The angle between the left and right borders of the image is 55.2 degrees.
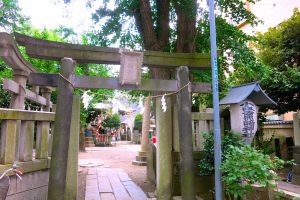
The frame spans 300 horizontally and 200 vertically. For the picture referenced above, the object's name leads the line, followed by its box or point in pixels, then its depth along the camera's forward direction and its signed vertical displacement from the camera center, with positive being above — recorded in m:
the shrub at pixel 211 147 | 5.85 -0.29
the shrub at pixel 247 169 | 4.52 -0.57
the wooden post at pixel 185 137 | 5.79 -0.07
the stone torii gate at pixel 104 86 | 5.48 +1.01
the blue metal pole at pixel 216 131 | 5.05 +0.04
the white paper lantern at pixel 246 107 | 6.08 +0.56
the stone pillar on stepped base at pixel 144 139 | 14.66 -0.28
